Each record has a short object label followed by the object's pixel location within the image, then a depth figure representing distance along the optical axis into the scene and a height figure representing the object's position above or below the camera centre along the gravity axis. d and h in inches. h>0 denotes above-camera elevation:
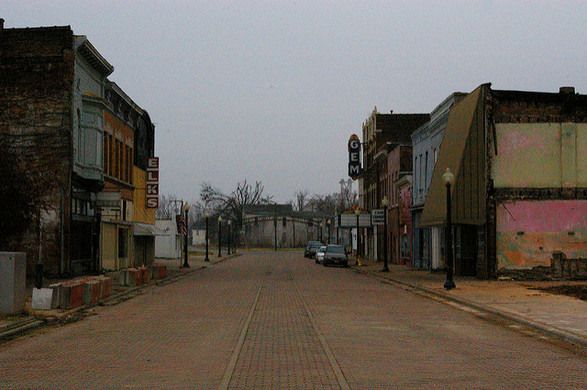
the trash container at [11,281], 764.6 -39.4
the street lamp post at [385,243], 1866.4 -8.8
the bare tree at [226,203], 5762.8 +260.6
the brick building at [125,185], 1724.9 +122.1
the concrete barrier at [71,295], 871.1 -60.8
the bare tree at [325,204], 7416.3 +323.5
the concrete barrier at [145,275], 1397.6 -62.0
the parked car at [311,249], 3346.5 -41.5
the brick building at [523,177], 1390.3 +106.2
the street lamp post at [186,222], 2076.8 +45.1
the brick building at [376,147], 2773.1 +337.4
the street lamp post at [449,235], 1184.2 +6.3
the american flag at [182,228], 2150.3 +28.0
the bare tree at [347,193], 6318.4 +371.2
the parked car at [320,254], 2618.1 -50.0
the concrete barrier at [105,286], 1050.1 -62.1
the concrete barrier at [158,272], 1583.3 -64.6
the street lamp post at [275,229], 5360.2 +64.9
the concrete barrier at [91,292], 956.0 -62.8
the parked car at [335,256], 2397.9 -49.1
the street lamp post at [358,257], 2353.6 -52.0
